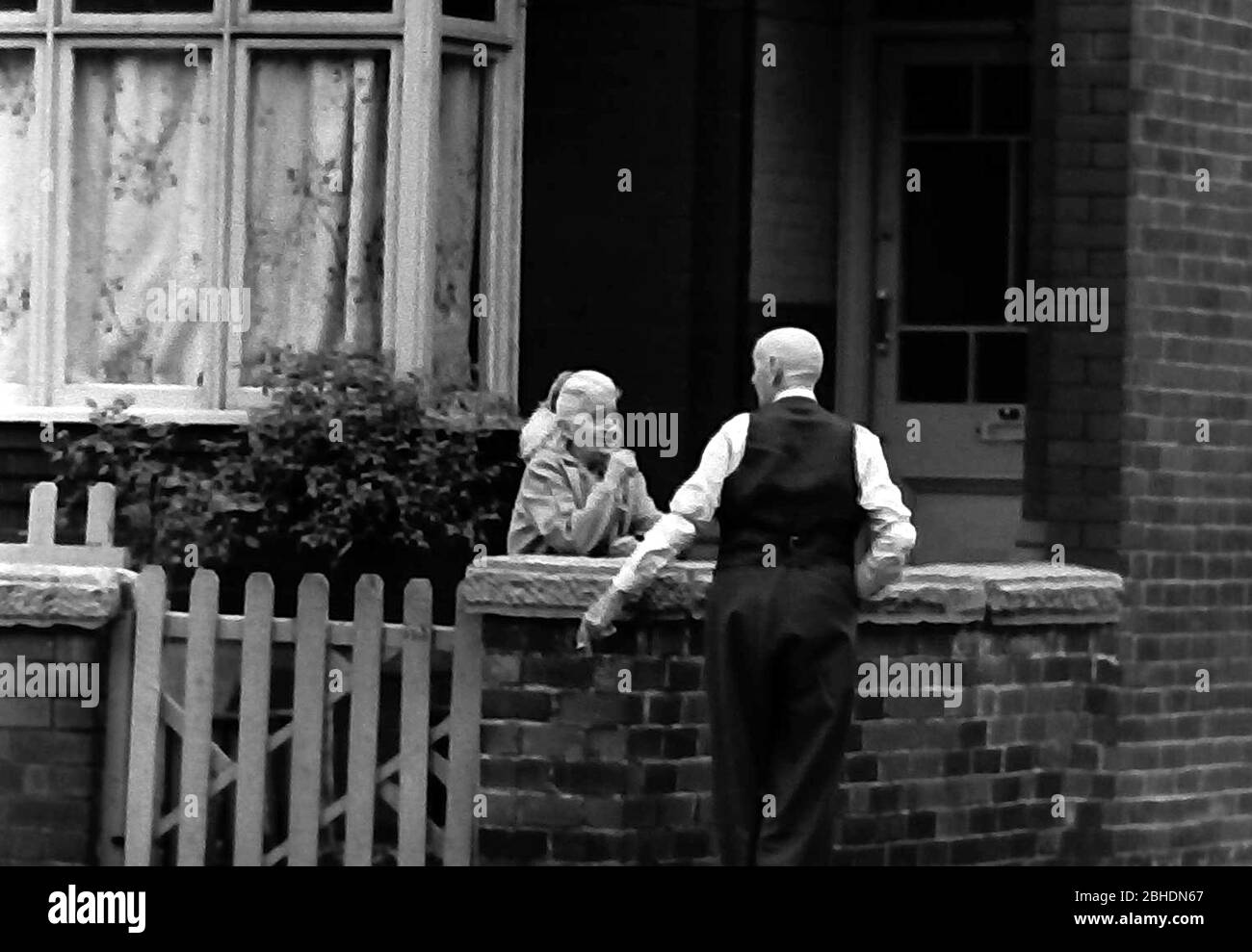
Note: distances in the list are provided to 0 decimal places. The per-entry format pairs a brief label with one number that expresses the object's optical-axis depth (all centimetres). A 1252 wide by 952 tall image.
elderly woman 1794
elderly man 1583
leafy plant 1994
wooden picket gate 1692
